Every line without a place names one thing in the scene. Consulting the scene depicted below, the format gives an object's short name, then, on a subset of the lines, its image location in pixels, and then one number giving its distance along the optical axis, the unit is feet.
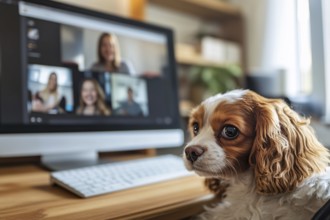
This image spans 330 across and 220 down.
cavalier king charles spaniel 1.81
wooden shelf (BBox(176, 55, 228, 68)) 5.85
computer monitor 2.81
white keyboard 2.24
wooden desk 1.81
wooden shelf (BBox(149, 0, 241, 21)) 6.13
